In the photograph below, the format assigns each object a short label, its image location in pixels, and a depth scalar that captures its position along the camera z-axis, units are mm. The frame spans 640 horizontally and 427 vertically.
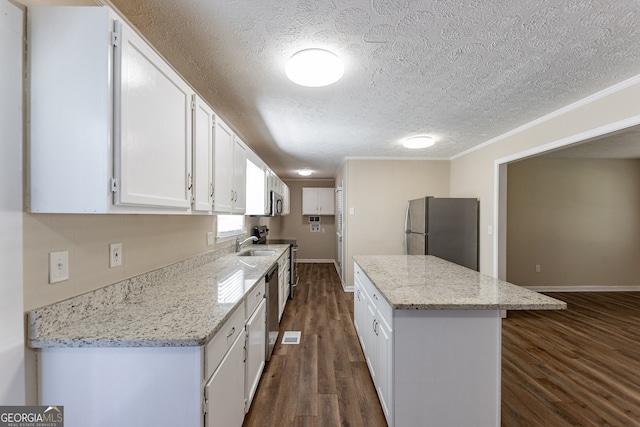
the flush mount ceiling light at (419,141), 3289
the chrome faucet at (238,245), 3370
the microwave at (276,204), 3815
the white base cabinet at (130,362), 997
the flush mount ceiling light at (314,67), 1614
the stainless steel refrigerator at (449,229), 3648
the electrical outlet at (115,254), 1354
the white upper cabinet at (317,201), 7223
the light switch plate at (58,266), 1052
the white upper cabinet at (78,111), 928
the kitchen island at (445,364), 1479
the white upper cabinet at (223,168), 1878
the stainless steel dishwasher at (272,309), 2270
